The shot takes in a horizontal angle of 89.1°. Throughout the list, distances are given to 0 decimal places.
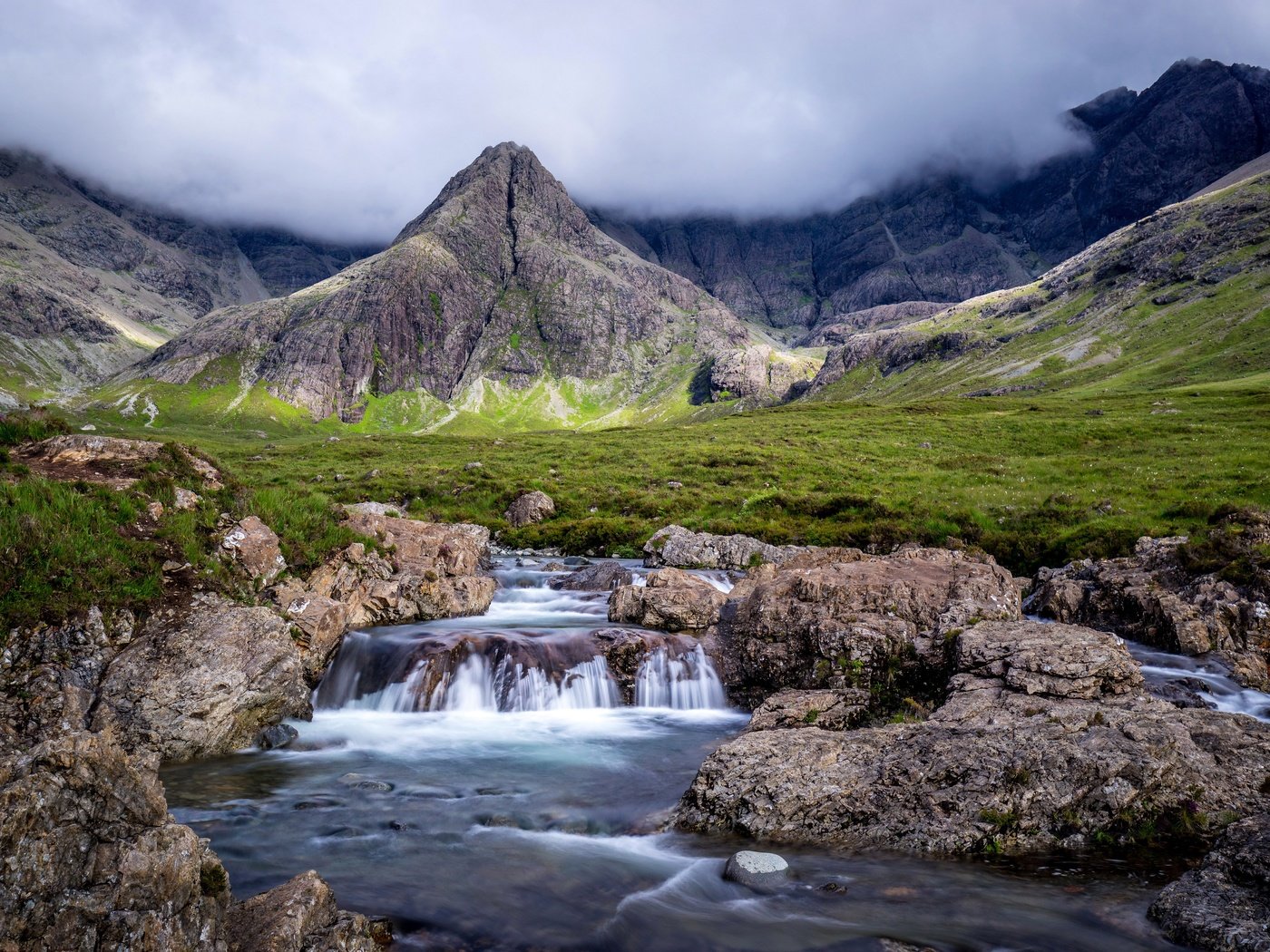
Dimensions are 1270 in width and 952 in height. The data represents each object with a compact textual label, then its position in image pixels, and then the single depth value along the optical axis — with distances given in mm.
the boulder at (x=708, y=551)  29984
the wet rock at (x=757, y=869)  8469
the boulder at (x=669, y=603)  19672
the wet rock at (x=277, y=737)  13453
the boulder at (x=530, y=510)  43281
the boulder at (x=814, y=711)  12812
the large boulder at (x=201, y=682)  11953
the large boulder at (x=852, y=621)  15203
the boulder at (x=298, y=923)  5770
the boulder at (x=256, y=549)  16469
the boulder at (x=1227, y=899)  6465
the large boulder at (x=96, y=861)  4562
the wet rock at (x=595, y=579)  27031
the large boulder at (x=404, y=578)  19425
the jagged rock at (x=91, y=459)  16031
